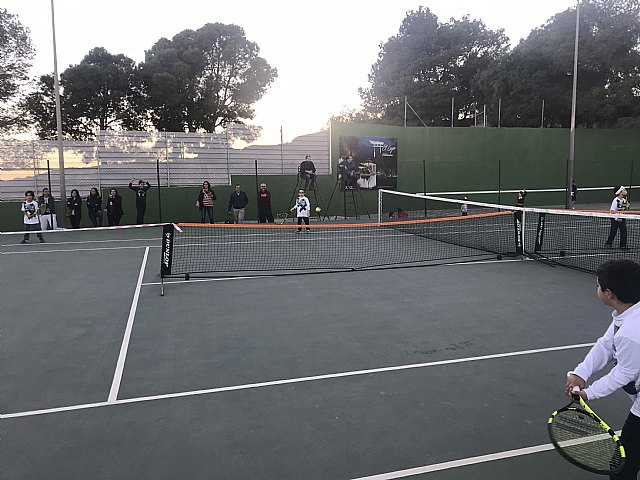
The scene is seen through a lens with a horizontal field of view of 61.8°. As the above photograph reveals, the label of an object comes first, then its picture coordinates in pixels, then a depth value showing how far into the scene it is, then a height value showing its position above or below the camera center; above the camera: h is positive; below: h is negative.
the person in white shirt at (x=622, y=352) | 2.86 -0.94
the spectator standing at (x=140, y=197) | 21.61 -0.32
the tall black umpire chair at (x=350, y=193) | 25.17 -0.26
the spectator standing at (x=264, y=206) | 22.03 -0.76
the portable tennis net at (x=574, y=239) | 12.52 -1.59
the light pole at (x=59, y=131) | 20.61 +2.27
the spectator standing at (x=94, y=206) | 20.97 -0.63
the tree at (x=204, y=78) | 42.88 +9.47
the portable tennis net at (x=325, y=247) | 12.44 -1.70
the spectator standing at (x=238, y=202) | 21.45 -0.54
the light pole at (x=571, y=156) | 24.77 +1.41
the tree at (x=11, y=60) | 33.84 +8.37
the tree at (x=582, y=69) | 34.72 +8.05
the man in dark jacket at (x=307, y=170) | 23.75 +0.79
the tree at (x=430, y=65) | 53.41 +12.78
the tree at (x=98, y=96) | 40.28 +7.21
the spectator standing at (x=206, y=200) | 20.80 -0.43
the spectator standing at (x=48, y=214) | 19.98 -0.90
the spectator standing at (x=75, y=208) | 20.73 -0.69
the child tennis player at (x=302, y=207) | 18.04 -0.65
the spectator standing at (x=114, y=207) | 20.83 -0.70
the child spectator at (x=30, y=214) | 16.64 -0.73
